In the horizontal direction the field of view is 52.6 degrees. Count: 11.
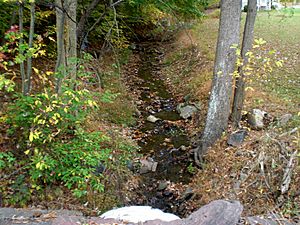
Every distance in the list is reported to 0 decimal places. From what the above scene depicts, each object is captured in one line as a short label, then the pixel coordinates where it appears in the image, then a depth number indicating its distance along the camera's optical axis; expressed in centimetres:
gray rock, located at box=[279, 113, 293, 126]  651
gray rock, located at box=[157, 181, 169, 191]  624
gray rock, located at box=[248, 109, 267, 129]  725
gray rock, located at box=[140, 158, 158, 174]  671
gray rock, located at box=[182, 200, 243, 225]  320
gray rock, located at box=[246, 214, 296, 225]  341
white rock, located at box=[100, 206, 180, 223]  373
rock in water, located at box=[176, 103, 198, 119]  926
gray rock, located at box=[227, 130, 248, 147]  645
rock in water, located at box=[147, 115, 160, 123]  915
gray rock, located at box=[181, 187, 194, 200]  594
